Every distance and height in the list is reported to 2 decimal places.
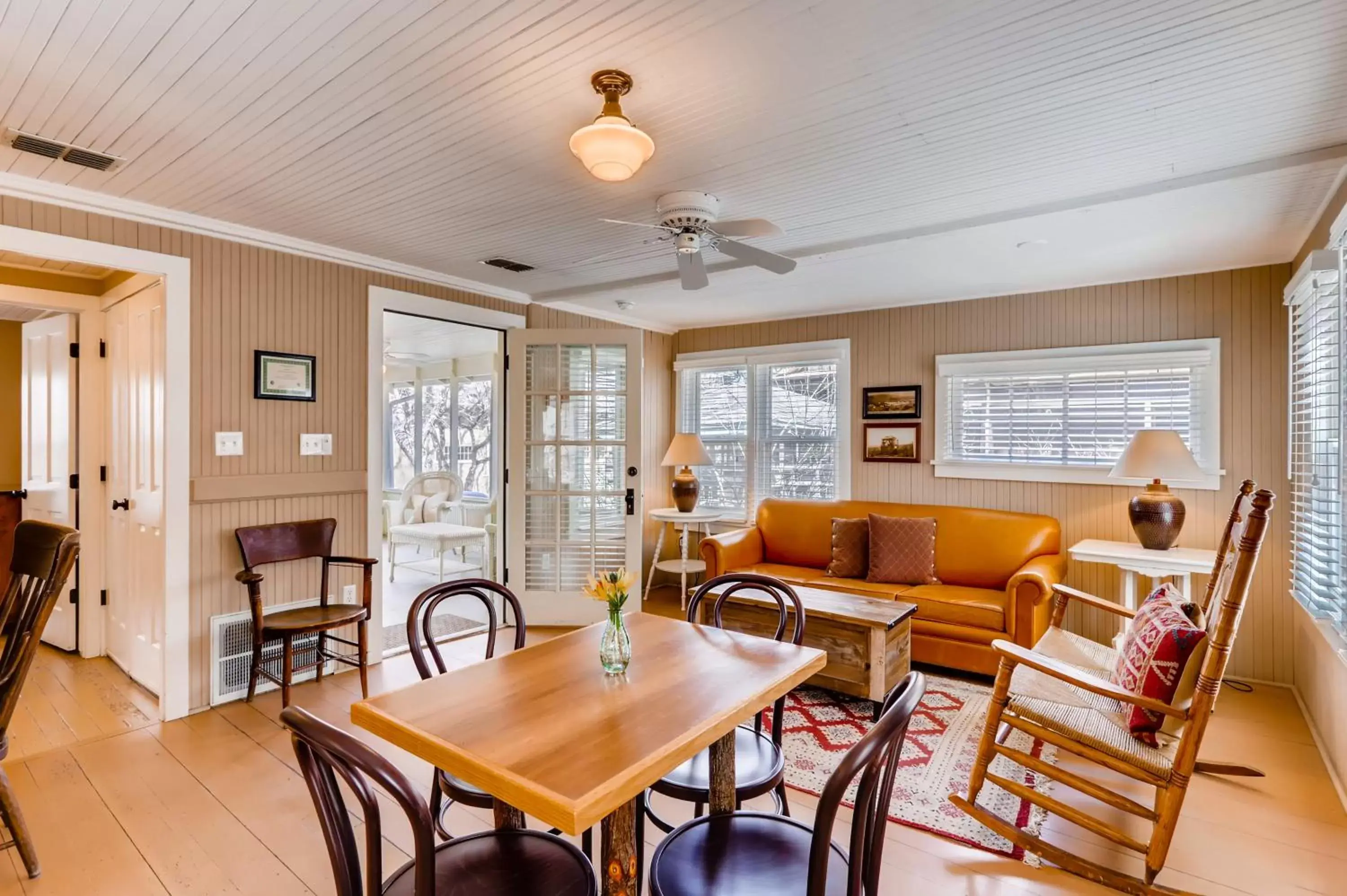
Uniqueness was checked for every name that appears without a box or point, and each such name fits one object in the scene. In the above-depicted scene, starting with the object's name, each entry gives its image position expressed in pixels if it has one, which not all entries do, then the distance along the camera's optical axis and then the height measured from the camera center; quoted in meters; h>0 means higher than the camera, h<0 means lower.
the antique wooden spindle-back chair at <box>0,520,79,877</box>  2.05 -0.52
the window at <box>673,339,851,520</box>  5.41 +0.21
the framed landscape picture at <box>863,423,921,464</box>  4.98 +0.01
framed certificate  3.53 +0.37
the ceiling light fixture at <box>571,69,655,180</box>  1.91 +0.87
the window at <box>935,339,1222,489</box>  4.01 +0.24
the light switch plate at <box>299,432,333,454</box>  3.73 +0.01
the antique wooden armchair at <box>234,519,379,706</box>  3.22 -0.83
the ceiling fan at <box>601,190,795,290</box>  2.86 +0.93
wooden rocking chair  2.01 -0.93
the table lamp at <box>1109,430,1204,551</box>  3.61 -0.16
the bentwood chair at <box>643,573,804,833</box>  1.77 -0.89
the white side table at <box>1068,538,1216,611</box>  3.53 -0.62
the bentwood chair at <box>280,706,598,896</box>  1.07 -0.74
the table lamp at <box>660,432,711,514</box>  5.57 -0.13
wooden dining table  1.23 -0.61
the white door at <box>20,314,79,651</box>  4.12 +0.08
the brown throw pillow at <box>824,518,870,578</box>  4.56 -0.72
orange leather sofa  3.68 -0.79
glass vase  1.77 -0.54
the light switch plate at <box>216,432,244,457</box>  3.39 +0.00
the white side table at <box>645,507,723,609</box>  5.44 -0.70
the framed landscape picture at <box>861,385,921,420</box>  4.98 +0.31
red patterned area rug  2.41 -1.33
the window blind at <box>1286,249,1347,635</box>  2.59 +0.04
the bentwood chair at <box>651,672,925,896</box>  1.12 -0.90
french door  4.82 -0.05
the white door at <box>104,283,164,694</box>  3.42 -0.23
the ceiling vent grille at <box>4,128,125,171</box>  2.41 +1.09
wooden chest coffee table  3.17 -0.95
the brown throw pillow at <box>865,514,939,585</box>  4.30 -0.69
